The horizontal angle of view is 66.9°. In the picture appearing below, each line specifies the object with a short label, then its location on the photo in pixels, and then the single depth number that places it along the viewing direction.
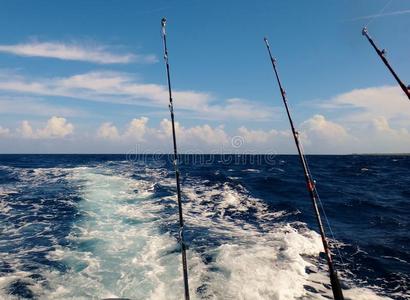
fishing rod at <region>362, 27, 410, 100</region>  4.06
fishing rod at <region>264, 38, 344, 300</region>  4.70
